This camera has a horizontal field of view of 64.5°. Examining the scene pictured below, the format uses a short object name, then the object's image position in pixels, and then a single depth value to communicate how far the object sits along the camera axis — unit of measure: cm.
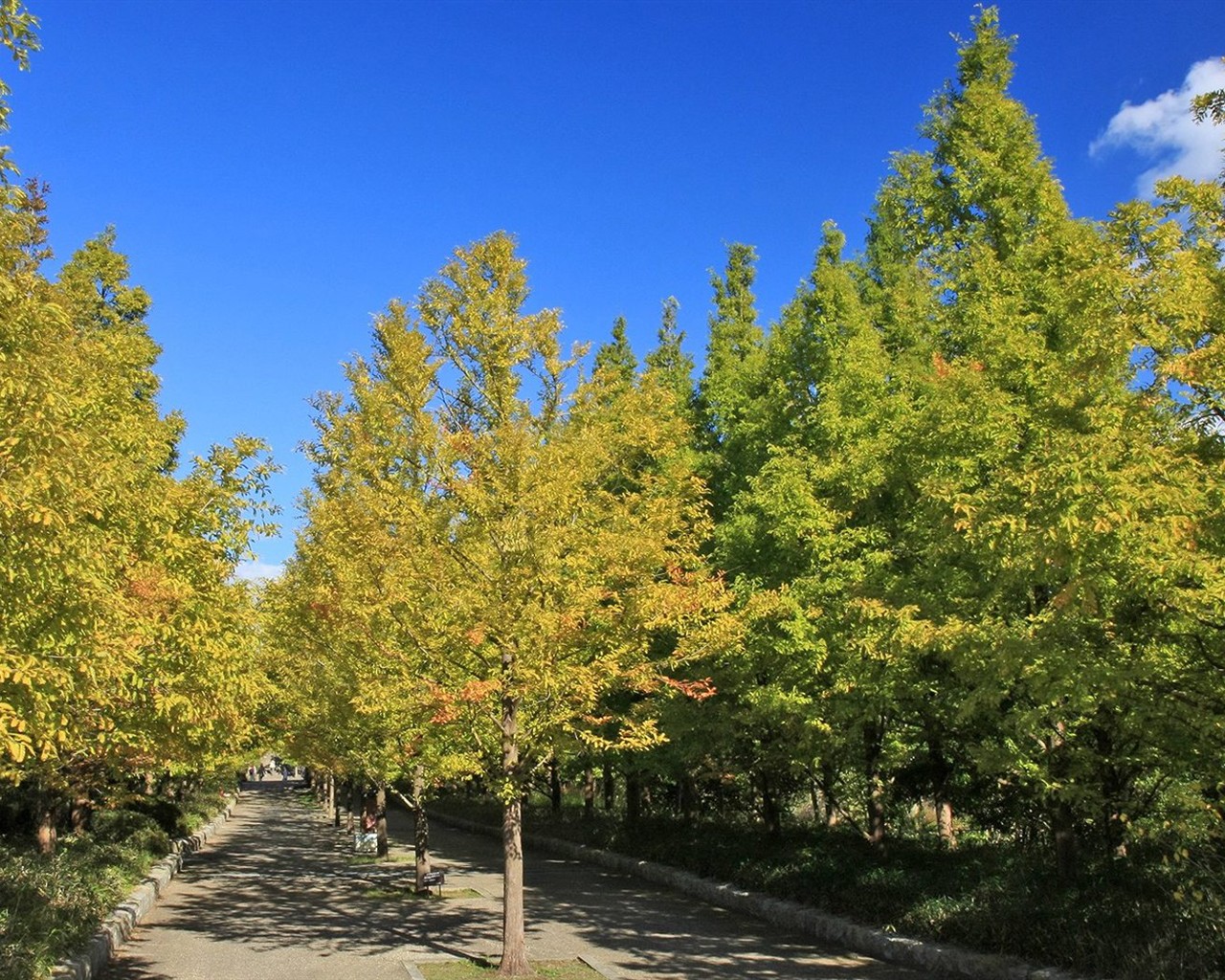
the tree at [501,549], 1188
